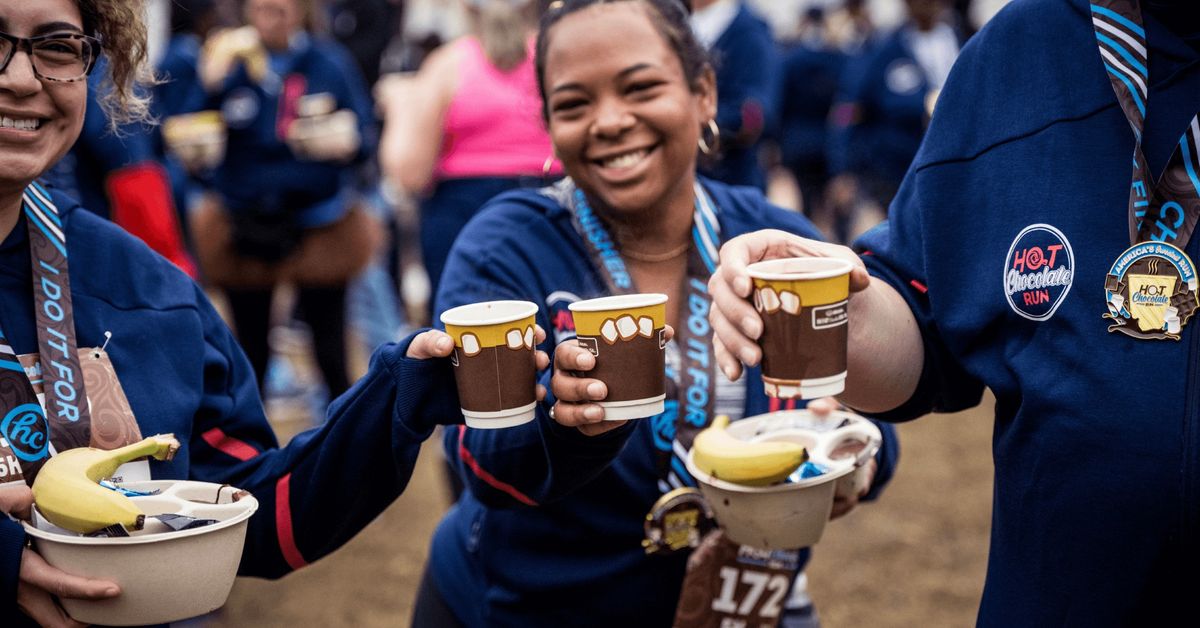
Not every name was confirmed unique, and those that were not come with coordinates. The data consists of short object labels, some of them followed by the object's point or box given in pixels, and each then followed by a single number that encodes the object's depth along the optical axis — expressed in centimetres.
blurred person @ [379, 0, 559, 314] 587
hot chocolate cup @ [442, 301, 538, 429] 204
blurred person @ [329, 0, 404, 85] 1257
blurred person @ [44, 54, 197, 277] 512
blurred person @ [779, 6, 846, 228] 1285
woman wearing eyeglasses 202
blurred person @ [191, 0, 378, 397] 645
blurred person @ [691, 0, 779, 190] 594
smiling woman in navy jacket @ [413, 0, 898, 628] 266
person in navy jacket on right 174
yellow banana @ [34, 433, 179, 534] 181
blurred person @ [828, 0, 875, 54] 1408
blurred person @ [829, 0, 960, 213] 960
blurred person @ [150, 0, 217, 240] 683
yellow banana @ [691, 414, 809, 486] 210
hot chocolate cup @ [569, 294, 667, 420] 205
